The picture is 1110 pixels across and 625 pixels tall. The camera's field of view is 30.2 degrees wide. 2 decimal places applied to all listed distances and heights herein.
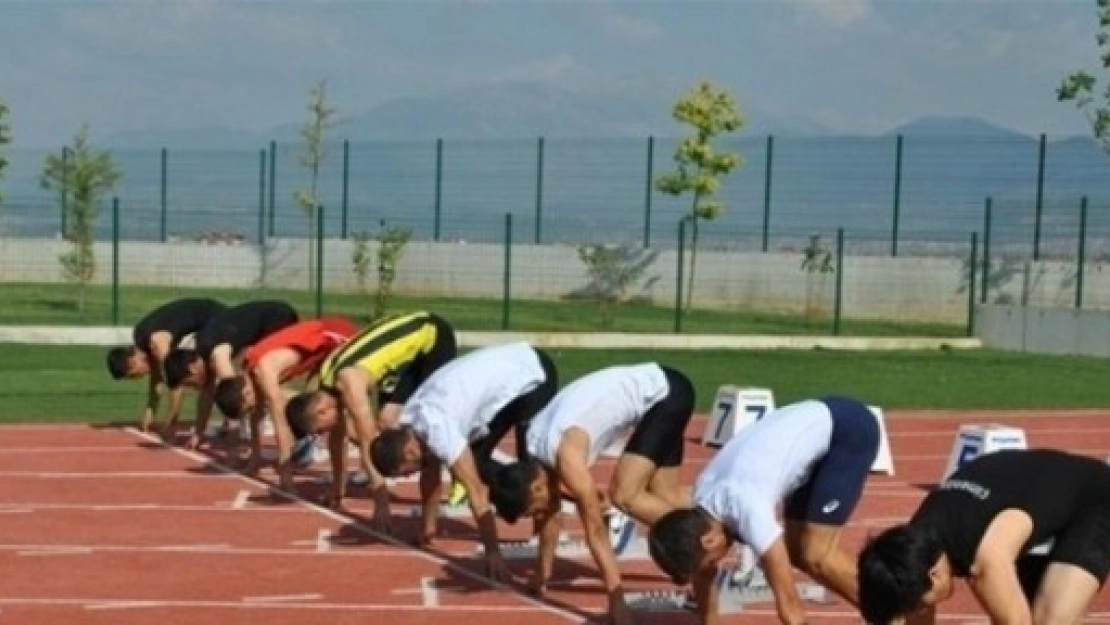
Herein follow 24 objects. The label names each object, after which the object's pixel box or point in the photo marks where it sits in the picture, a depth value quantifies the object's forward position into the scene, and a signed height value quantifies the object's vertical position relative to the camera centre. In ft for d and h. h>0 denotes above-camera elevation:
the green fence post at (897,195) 138.21 +2.29
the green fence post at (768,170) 144.87 +3.81
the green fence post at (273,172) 163.32 +2.53
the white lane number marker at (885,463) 54.13 -6.25
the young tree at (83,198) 125.90 -0.07
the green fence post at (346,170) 166.09 +2.98
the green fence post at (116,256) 104.78 -3.02
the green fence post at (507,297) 110.00 -4.51
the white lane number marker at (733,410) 56.08 -5.20
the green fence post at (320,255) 104.79 -2.53
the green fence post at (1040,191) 125.29 +2.65
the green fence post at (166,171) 171.17 +2.40
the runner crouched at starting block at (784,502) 27.84 -3.93
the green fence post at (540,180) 156.56 +2.65
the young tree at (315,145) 166.13 +4.96
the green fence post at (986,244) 117.50 -0.69
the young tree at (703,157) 139.64 +4.34
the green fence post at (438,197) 158.10 +1.05
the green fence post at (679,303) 111.65 -4.56
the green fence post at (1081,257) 116.16 -1.21
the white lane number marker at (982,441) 46.01 -4.70
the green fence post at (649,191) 149.59 +2.01
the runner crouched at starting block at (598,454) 32.81 -3.98
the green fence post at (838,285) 115.34 -3.34
